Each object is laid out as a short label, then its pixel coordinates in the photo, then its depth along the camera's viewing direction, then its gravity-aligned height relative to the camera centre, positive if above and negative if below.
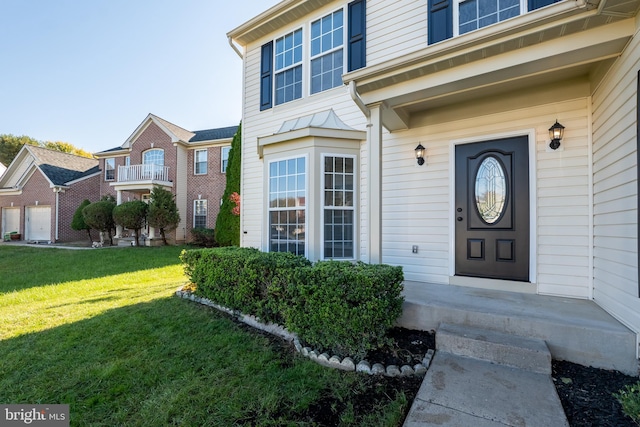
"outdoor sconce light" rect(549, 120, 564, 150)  3.43 +1.04
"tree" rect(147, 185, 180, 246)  12.34 +0.26
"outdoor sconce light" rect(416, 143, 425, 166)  4.34 +0.99
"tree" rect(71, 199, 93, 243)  14.20 -0.39
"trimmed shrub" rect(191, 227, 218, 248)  13.03 -1.06
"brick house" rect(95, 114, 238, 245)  14.09 +2.36
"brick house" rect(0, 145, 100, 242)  15.07 +1.14
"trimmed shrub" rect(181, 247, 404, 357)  2.58 -0.87
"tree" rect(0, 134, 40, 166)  28.31 +6.98
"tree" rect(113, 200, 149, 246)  12.23 +0.03
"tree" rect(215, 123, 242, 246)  11.13 +0.37
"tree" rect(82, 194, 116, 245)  12.80 -0.02
